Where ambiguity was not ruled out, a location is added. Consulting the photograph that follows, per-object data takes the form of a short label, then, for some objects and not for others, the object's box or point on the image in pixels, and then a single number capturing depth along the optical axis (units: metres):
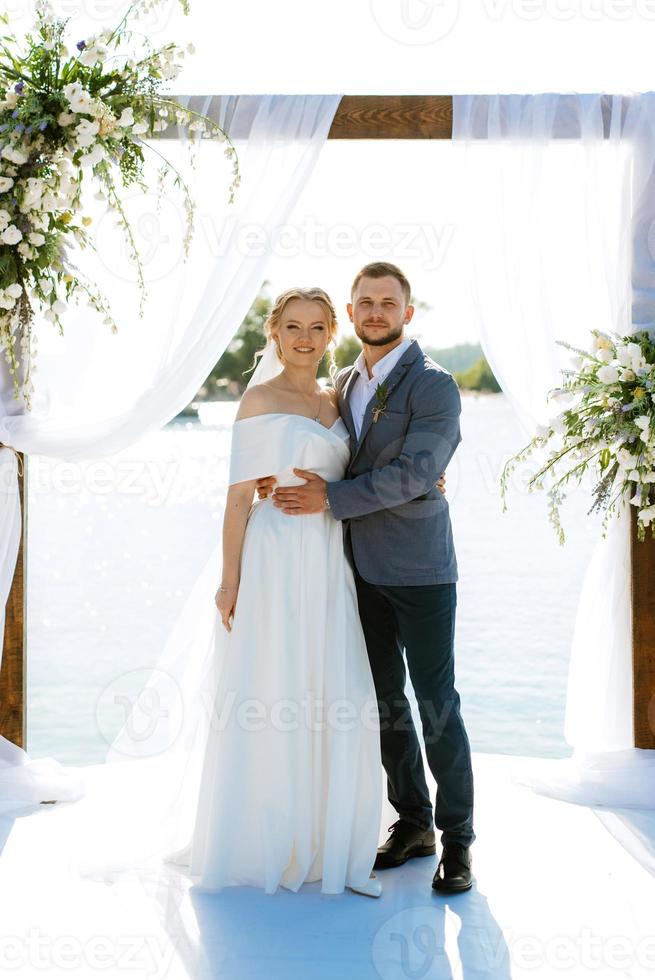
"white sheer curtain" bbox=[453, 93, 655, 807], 3.54
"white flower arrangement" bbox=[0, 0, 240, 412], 2.61
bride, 2.89
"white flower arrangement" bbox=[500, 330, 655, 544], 3.06
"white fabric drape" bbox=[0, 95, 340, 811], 3.53
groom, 2.90
